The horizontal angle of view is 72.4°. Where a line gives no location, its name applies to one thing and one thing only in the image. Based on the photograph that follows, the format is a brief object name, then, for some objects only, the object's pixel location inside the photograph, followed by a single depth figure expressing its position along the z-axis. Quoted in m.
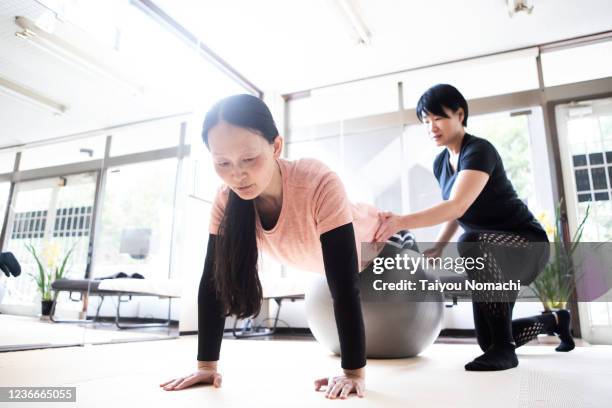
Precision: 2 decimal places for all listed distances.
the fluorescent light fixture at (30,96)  2.11
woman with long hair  1.04
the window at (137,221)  2.70
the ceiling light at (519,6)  3.44
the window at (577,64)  3.91
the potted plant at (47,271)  2.22
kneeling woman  1.54
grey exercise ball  1.75
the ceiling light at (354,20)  3.45
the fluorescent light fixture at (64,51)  2.18
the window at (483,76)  4.15
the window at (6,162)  2.09
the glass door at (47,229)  2.13
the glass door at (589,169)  3.61
